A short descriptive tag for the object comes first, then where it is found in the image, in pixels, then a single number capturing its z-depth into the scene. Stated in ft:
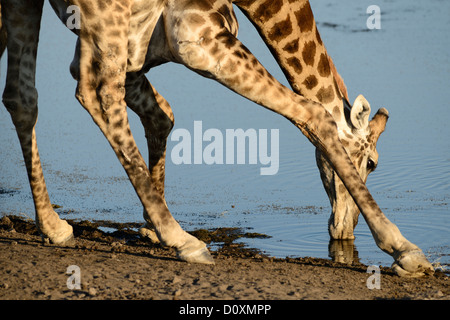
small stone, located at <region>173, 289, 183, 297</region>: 28.45
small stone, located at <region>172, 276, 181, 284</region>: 30.34
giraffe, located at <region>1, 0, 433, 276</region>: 34.53
